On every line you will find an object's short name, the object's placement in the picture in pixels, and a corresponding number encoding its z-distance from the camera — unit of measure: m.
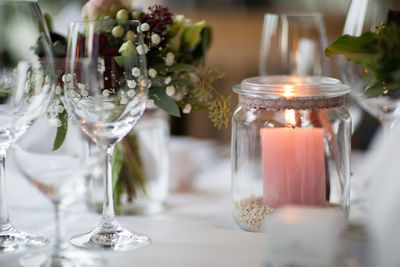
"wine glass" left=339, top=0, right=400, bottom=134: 0.91
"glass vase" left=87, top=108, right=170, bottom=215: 0.94
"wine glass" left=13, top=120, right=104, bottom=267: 0.75
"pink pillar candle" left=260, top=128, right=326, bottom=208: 0.84
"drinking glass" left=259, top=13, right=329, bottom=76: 1.04
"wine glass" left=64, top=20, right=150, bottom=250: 0.80
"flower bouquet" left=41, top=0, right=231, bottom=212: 0.89
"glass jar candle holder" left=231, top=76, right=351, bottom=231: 0.83
